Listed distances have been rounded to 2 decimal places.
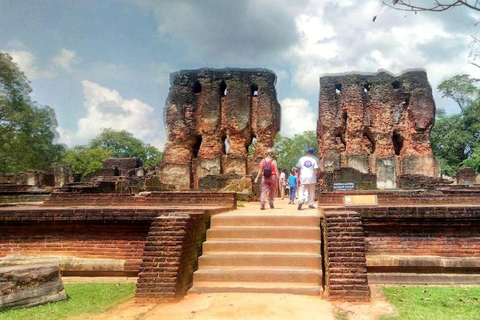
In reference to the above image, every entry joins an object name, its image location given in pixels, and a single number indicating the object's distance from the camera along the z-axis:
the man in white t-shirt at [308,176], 8.38
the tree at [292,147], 49.88
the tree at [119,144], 60.84
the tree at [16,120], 26.16
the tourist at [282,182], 16.42
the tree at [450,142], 37.00
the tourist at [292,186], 13.11
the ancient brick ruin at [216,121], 22.20
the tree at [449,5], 2.85
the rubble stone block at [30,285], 4.36
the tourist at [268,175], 8.66
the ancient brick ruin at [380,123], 24.20
